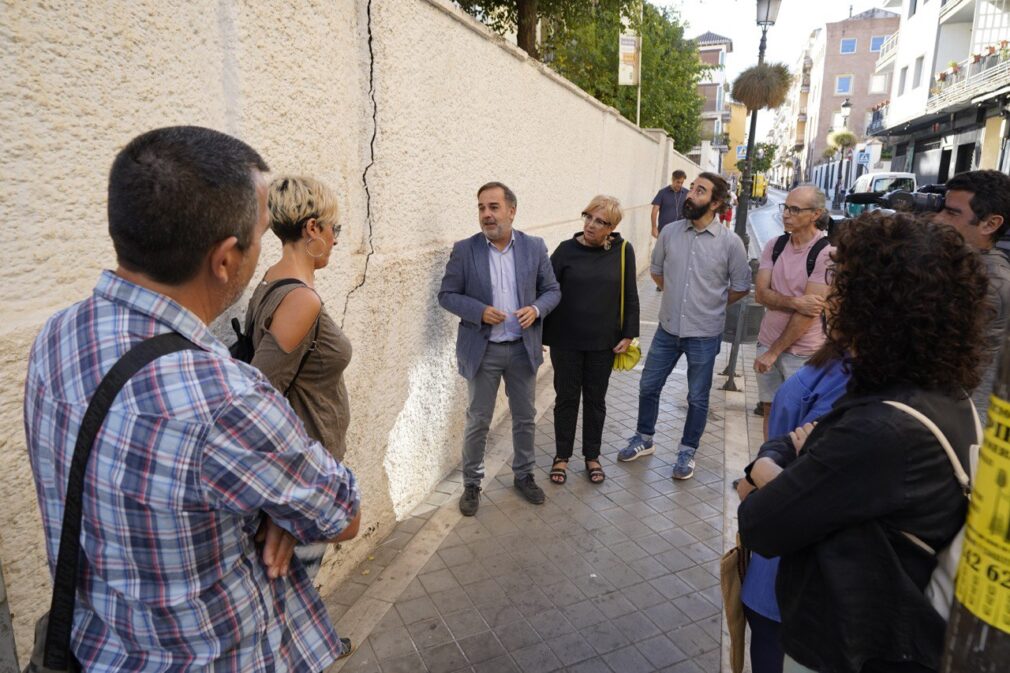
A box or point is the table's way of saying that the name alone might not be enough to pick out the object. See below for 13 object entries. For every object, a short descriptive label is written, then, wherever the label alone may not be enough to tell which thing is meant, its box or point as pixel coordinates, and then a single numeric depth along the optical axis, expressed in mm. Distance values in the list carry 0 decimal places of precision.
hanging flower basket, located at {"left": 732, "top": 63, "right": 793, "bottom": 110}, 16844
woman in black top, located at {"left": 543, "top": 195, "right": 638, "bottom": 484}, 4074
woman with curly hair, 1312
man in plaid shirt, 1041
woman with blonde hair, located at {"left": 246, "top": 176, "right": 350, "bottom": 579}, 1969
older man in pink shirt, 3932
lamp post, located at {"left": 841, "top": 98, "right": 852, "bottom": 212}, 45750
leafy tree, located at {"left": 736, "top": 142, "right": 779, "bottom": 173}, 38406
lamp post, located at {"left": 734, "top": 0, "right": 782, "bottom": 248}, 11648
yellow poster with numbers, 844
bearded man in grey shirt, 4297
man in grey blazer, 3686
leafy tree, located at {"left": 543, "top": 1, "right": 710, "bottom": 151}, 11719
